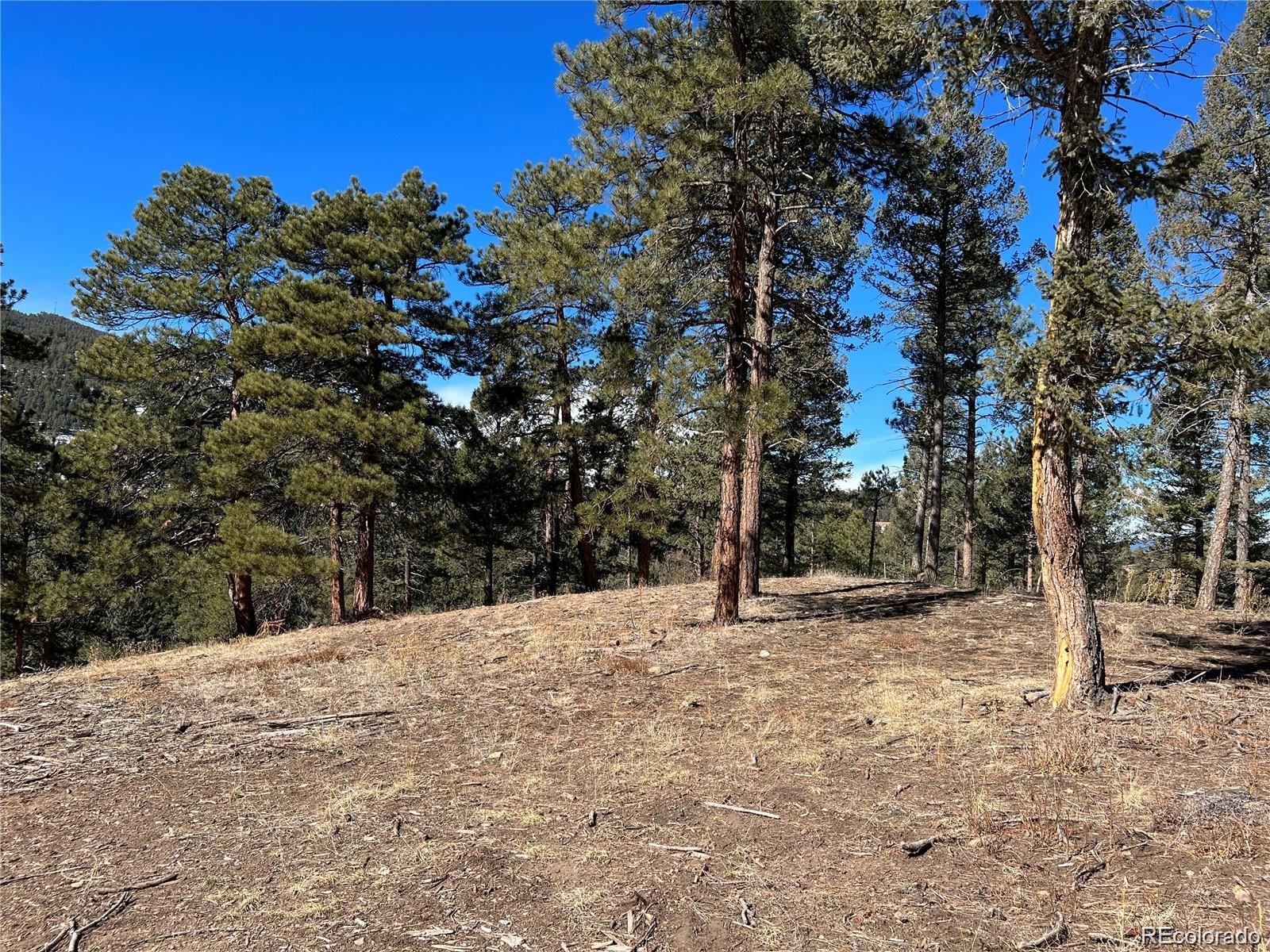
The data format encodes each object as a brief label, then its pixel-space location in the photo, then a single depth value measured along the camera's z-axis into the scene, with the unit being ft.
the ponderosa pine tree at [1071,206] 18.74
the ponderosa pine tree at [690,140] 29.01
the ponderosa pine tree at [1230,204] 37.88
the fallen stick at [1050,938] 10.13
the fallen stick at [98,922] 10.89
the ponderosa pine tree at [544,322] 52.26
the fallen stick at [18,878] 12.84
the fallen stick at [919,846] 12.96
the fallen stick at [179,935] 10.84
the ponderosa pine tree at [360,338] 45.62
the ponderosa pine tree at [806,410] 38.09
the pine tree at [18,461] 47.67
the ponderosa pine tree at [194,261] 46.68
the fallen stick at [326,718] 22.09
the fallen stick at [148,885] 12.42
